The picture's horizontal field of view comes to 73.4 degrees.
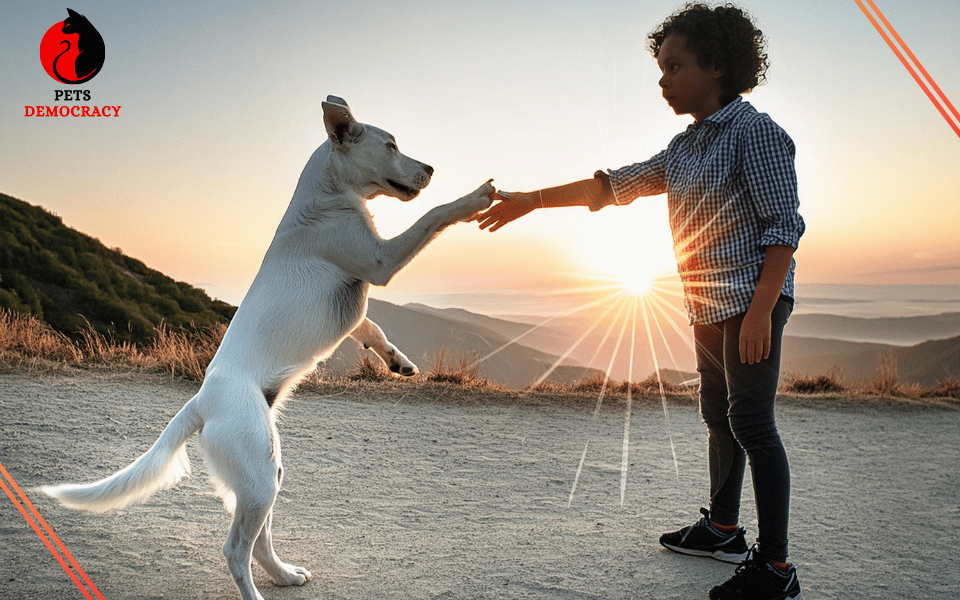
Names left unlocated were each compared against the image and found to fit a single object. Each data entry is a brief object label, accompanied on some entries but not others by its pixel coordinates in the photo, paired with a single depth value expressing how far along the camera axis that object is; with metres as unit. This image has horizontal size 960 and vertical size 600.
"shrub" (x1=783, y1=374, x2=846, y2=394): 10.30
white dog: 2.67
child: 2.69
